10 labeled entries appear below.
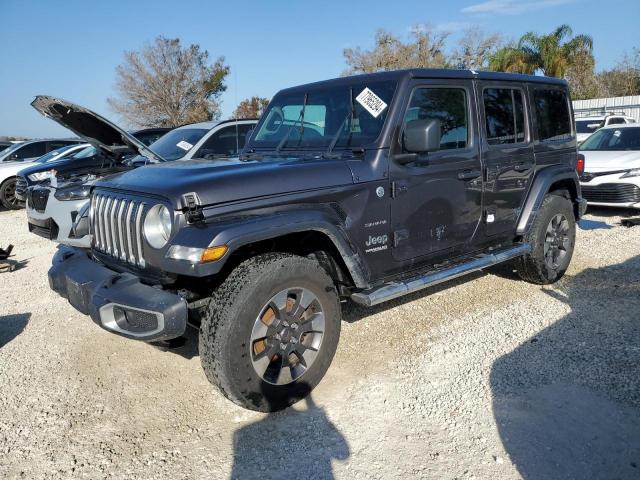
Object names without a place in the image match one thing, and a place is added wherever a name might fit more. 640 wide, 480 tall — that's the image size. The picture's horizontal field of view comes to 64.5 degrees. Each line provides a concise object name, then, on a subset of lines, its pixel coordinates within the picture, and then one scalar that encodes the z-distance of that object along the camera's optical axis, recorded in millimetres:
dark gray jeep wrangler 2838
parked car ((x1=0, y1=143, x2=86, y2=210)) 12328
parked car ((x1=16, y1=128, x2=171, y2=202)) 5863
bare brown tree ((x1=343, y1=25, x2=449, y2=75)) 31719
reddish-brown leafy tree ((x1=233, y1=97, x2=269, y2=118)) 30491
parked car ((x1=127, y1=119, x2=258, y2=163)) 7352
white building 23594
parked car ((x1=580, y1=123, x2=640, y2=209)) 8406
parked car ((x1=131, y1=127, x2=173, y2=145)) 11508
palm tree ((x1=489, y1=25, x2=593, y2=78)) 27938
